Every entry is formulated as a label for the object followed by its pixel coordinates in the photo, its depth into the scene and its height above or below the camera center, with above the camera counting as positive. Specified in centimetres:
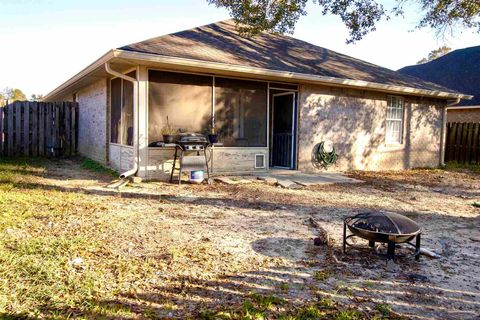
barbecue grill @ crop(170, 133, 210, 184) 752 -46
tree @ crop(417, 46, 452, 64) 3631 +847
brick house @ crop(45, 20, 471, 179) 784 +77
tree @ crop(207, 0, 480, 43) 1126 +385
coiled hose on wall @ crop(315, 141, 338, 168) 1023 -58
